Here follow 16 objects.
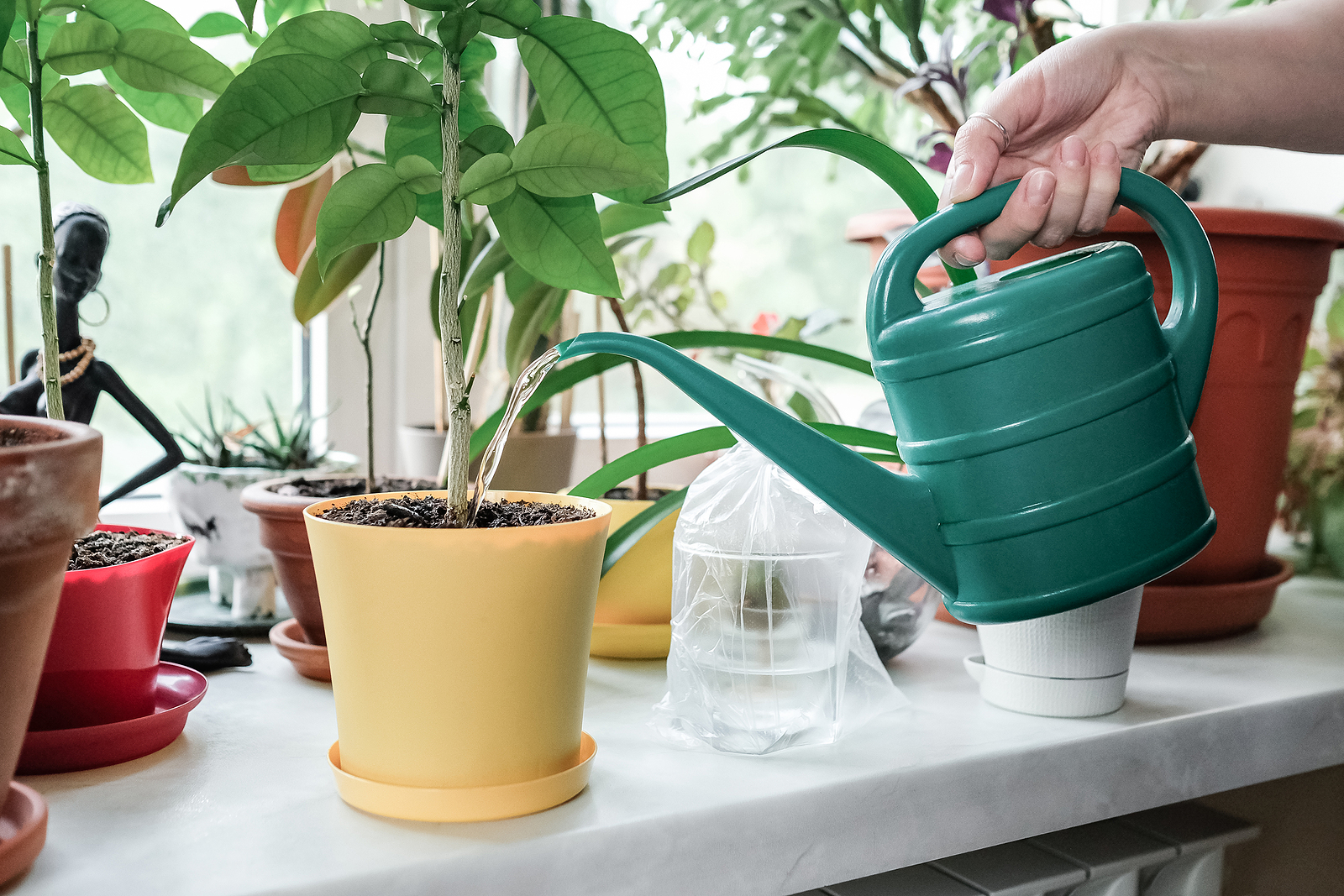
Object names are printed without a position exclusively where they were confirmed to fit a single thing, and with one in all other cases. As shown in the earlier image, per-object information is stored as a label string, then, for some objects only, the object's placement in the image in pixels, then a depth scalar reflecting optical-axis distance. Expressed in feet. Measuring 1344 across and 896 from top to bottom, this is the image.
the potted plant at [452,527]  1.34
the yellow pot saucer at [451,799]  1.39
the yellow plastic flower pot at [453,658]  1.34
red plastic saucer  1.55
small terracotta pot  2.00
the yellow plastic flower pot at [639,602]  2.25
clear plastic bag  1.84
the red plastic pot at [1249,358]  2.32
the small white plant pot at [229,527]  2.46
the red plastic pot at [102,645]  1.53
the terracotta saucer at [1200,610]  2.47
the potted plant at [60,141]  1.09
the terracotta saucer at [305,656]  2.03
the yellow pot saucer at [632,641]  2.27
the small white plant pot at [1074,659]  1.91
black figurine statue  2.05
